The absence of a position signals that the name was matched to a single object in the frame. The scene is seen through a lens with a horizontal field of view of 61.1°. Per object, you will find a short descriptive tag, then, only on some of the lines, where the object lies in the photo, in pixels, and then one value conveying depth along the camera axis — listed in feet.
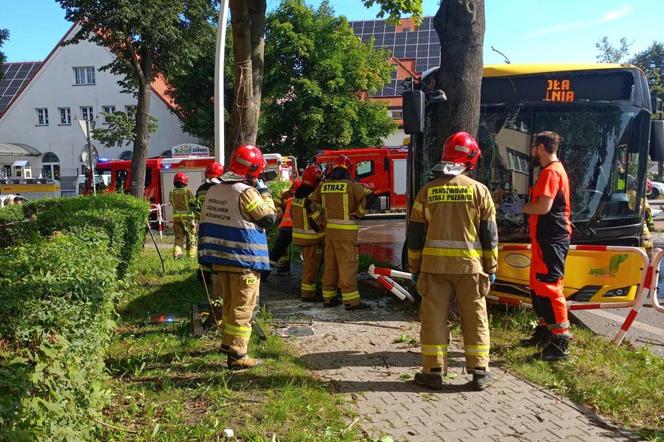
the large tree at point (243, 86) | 25.20
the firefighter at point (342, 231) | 22.21
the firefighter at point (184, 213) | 36.40
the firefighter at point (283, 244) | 30.55
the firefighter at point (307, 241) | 24.44
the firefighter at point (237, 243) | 15.25
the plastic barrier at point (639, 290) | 16.71
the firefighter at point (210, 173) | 23.94
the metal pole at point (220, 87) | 24.59
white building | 131.23
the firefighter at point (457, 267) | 13.82
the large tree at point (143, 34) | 53.57
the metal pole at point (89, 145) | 45.65
